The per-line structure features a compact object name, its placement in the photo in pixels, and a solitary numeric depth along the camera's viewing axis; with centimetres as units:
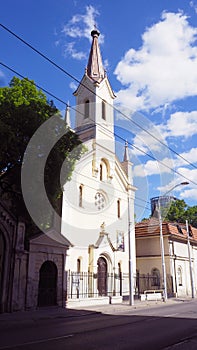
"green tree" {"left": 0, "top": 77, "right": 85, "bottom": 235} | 1614
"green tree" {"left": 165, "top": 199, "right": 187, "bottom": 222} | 5731
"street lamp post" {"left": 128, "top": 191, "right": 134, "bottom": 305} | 2100
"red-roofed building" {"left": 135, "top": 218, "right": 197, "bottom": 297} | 3197
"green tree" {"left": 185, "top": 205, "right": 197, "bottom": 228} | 5728
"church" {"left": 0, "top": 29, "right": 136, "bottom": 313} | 1762
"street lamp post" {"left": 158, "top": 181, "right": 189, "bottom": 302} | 2473
